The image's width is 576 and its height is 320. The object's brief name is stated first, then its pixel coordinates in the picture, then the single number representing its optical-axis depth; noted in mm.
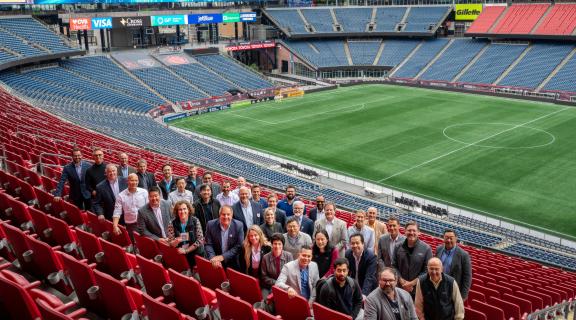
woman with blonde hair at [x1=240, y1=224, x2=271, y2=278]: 8797
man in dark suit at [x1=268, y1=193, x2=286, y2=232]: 10914
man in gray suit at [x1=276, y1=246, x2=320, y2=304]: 8008
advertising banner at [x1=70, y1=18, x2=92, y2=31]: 58500
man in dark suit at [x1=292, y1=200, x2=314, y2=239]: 10648
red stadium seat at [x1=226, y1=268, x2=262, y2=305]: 8008
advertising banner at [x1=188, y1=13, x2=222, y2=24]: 69250
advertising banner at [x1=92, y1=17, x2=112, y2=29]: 61094
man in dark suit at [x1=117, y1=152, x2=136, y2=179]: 12359
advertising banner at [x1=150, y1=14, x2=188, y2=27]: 67000
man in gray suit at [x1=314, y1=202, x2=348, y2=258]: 10258
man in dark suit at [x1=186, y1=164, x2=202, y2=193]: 13450
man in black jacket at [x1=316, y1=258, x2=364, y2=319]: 7532
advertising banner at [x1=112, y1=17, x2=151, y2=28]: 64312
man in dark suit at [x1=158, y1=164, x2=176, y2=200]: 12297
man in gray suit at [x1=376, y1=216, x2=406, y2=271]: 9586
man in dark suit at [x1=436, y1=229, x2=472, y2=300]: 8977
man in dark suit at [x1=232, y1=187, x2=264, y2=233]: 10641
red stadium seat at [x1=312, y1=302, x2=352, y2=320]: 6900
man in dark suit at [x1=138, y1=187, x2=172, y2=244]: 9898
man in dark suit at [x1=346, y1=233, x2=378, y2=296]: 8766
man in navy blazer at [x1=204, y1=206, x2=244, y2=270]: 9234
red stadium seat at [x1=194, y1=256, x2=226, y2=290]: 8617
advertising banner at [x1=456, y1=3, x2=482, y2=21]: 75294
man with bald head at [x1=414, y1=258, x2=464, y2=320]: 7641
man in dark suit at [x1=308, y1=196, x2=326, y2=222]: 11549
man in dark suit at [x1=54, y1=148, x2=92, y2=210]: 11797
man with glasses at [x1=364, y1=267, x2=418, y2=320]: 6969
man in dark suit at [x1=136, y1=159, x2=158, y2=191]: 12023
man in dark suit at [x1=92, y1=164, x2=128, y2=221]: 11109
